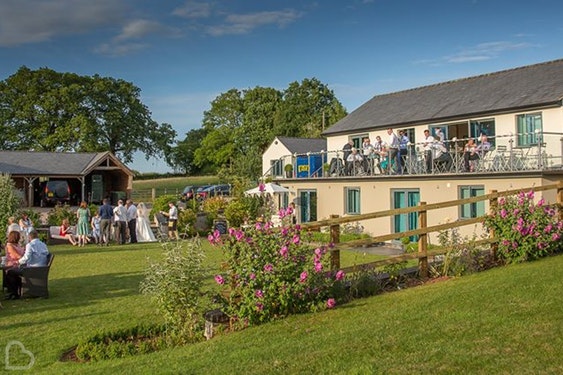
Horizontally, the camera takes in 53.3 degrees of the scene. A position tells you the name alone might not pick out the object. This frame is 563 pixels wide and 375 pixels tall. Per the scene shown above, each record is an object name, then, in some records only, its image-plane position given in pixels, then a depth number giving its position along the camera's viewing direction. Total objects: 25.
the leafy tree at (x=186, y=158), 89.64
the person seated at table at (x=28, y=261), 11.30
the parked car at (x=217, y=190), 49.34
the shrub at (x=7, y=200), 21.52
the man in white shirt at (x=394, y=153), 23.17
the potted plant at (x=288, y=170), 30.83
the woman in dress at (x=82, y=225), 22.69
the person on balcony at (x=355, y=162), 25.52
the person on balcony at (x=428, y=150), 21.42
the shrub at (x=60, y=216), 27.48
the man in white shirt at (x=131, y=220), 23.81
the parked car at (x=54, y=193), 41.31
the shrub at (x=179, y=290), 7.49
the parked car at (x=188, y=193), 42.32
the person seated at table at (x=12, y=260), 11.34
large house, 19.38
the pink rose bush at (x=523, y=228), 9.77
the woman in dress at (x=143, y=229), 24.62
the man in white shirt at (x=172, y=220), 24.81
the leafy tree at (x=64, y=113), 57.31
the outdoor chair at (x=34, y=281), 11.19
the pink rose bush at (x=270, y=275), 6.97
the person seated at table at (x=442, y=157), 21.14
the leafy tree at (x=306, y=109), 64.91
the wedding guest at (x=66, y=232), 23.47
